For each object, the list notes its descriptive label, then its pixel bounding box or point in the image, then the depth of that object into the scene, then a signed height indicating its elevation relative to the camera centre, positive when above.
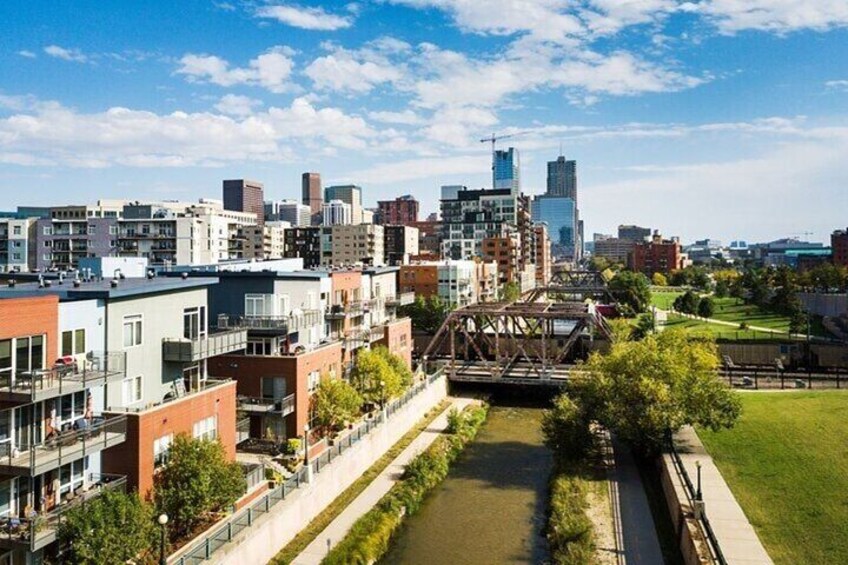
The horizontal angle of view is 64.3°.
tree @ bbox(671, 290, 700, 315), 105.82 -4.96
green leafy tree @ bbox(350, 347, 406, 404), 44.03 -6.99
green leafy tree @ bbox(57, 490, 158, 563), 19.53 -7.69
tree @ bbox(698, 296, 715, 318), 102.75 -5.49
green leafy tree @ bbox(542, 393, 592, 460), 38.75 -9.24
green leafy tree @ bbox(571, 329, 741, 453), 36.25 -6.87
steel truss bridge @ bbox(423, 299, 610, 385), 60.56 -8.12
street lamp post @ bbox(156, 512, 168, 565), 19.09 -8.05
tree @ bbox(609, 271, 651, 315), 115.06 -3.66
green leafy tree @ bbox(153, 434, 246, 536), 23.97 -7.73
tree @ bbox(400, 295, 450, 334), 80.69 -5.16
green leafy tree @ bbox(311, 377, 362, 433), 37.94 -7.51
